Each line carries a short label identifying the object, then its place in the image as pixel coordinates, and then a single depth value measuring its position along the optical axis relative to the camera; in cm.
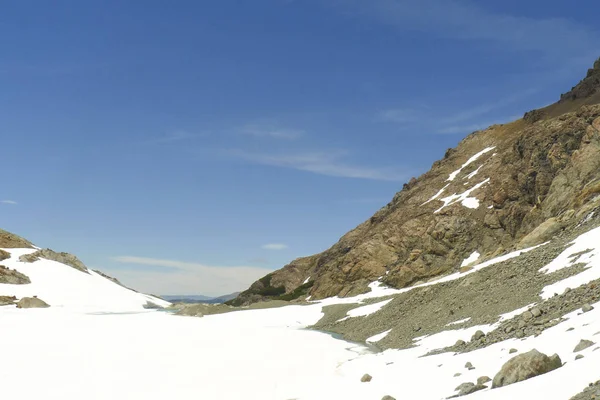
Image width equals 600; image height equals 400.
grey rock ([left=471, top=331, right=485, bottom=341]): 2428
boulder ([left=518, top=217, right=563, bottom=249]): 4553
